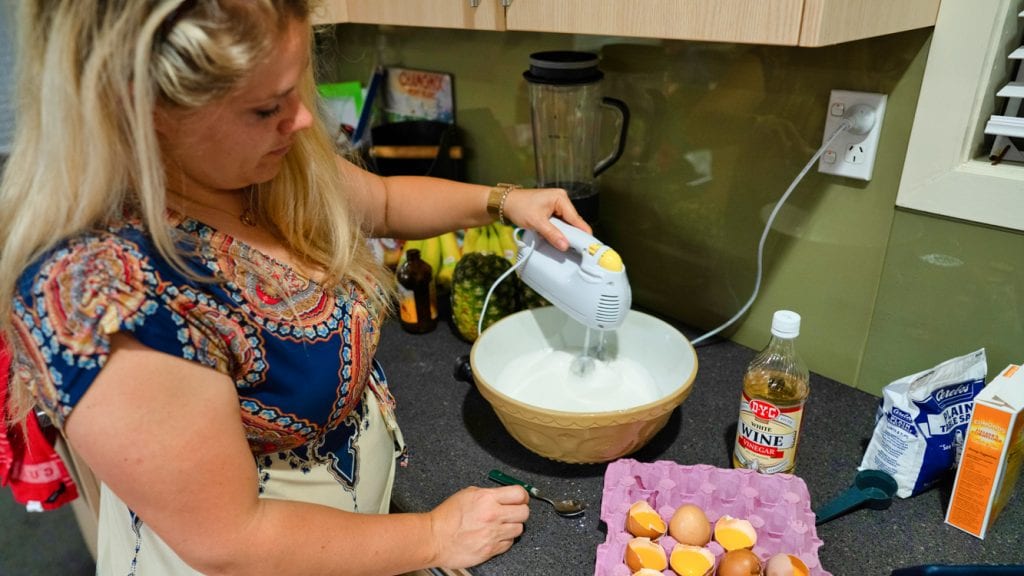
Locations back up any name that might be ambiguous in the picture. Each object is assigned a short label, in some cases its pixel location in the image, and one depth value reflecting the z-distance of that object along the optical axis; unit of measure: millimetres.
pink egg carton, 743
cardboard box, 725
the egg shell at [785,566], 685
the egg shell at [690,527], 752
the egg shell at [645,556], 717
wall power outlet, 922
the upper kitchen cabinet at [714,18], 657
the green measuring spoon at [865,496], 822
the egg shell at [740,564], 702
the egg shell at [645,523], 755
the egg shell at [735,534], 739
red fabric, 1006
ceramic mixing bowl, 834
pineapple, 1208
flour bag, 803
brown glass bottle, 1281
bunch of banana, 1312
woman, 517
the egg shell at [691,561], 716
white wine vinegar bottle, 819
